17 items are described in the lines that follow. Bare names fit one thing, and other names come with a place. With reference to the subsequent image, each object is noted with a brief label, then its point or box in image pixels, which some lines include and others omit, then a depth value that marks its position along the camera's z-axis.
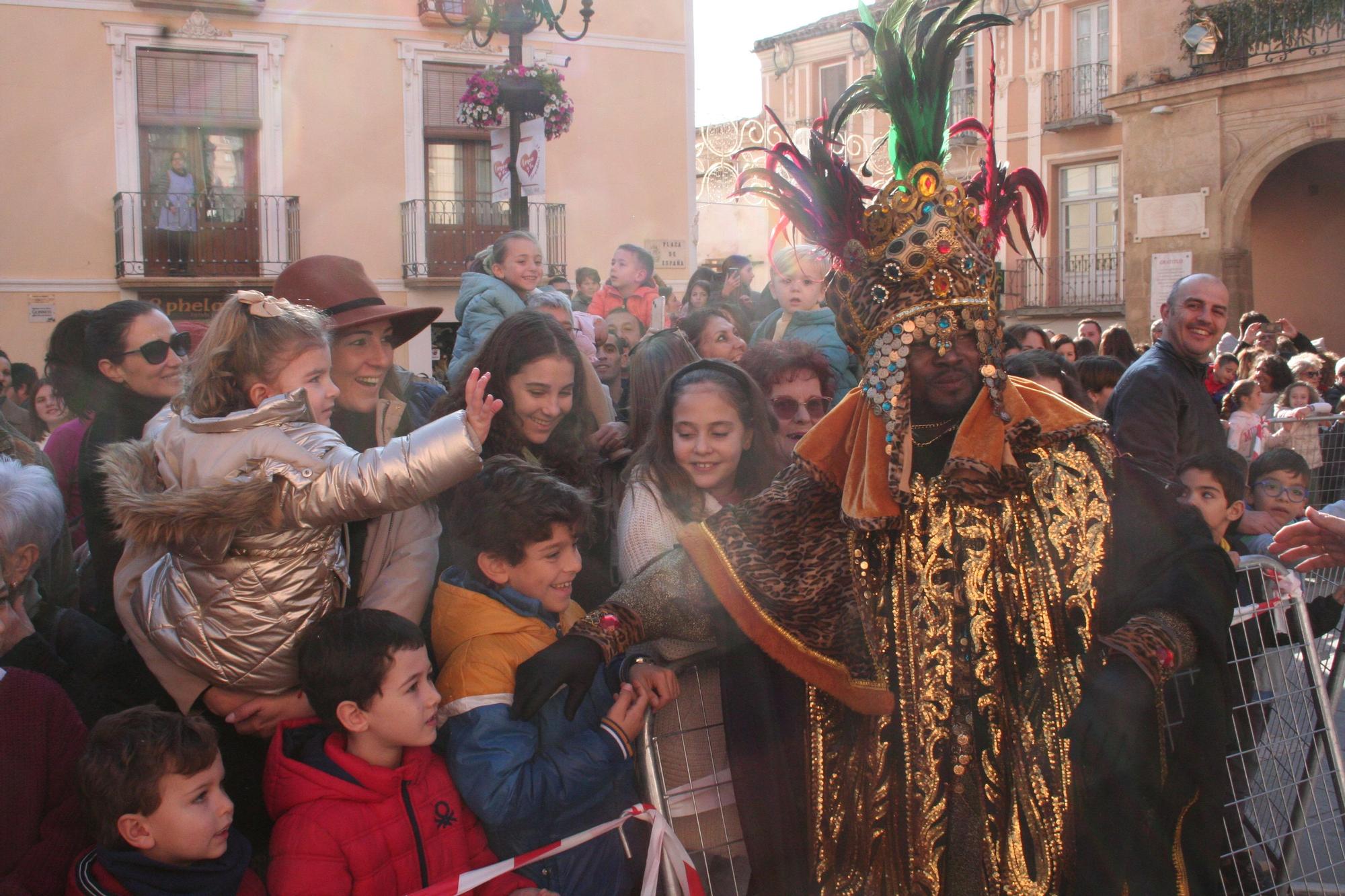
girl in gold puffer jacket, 2.39
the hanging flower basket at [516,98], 8.12
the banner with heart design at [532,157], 8.59
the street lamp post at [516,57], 7.97
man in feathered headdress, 2.46
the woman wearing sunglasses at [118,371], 3.37
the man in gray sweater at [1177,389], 4.81
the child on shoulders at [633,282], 7.31
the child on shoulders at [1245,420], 7.58
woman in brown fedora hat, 2.88
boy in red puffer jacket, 2.44
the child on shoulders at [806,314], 5.33
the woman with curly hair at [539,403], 3.36
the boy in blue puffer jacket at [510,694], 2.57
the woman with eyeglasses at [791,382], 4.05
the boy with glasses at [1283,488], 5.14
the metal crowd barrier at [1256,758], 2.83
